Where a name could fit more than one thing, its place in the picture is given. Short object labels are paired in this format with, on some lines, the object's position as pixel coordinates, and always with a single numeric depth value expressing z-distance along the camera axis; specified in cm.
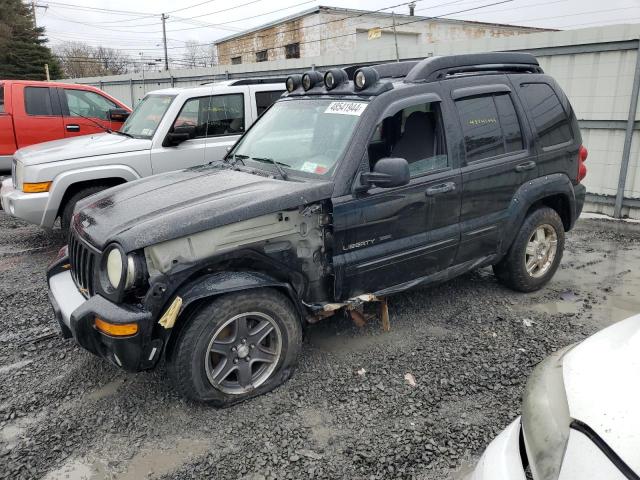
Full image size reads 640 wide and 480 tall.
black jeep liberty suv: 291
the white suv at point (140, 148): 579
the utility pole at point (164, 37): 4984
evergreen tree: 3822
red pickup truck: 809
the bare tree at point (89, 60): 5406
